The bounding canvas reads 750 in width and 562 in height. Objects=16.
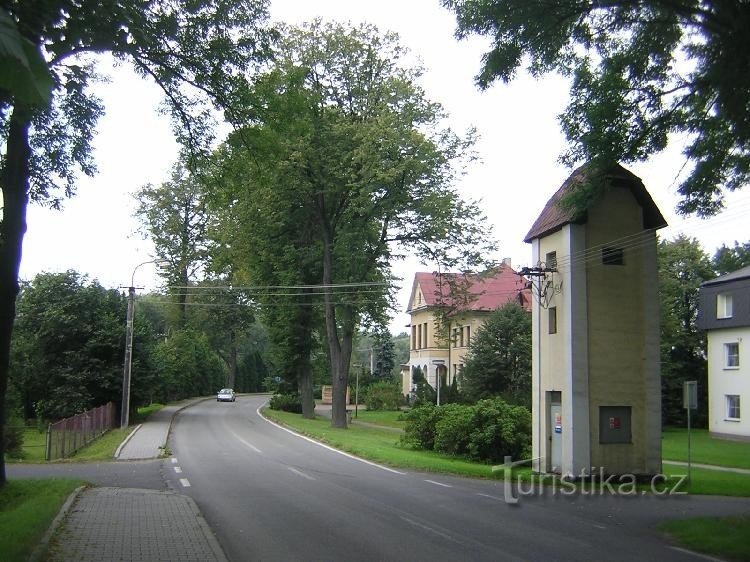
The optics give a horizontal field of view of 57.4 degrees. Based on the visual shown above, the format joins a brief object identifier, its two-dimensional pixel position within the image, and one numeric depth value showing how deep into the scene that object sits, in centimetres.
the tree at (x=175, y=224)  5694
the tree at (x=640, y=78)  1148
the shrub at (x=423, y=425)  2688
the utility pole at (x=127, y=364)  3453
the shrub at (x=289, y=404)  5456
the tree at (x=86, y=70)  789
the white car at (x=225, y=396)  6644
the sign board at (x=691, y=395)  1964
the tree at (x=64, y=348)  3634
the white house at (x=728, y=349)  3828
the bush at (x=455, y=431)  2431
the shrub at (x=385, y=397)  6025
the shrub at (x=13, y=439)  2513
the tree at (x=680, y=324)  4622
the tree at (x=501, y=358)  4038
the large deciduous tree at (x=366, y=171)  3219
